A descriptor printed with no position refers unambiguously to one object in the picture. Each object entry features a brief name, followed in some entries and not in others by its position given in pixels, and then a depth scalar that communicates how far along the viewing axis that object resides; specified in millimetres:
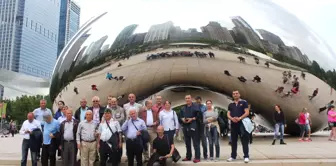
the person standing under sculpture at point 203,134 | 6773
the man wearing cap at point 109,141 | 6051
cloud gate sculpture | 8688
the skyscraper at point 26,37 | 124062
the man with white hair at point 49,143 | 6586
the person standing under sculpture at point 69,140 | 6352
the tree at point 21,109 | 59000
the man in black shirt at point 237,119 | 6344
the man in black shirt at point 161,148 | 6031
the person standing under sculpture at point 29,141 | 6613
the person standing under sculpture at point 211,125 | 6859
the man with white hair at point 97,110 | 6642
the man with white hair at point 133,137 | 6141
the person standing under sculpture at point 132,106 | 6662
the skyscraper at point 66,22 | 154625
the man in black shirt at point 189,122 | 6621
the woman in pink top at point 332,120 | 10594
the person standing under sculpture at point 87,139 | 6207
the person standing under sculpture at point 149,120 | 6695
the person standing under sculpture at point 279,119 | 9852
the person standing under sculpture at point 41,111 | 7176
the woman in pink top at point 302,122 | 10188
